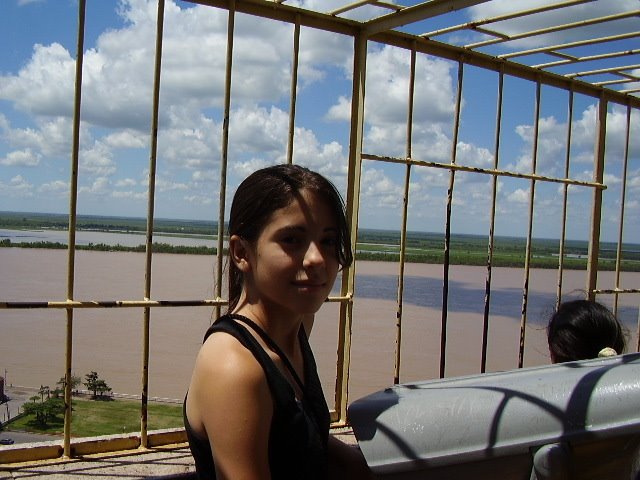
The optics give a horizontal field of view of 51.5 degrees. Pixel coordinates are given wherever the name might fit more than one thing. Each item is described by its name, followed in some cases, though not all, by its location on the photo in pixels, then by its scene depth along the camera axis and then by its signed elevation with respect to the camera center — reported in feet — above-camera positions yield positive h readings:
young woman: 3.75 -0.80
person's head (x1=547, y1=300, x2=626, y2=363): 6.86 -1.08
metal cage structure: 12.31 +2.55
